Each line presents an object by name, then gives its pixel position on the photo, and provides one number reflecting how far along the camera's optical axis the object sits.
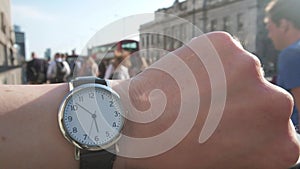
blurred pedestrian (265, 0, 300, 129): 1.85
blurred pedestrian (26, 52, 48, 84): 9.00
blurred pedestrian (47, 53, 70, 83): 8.08
